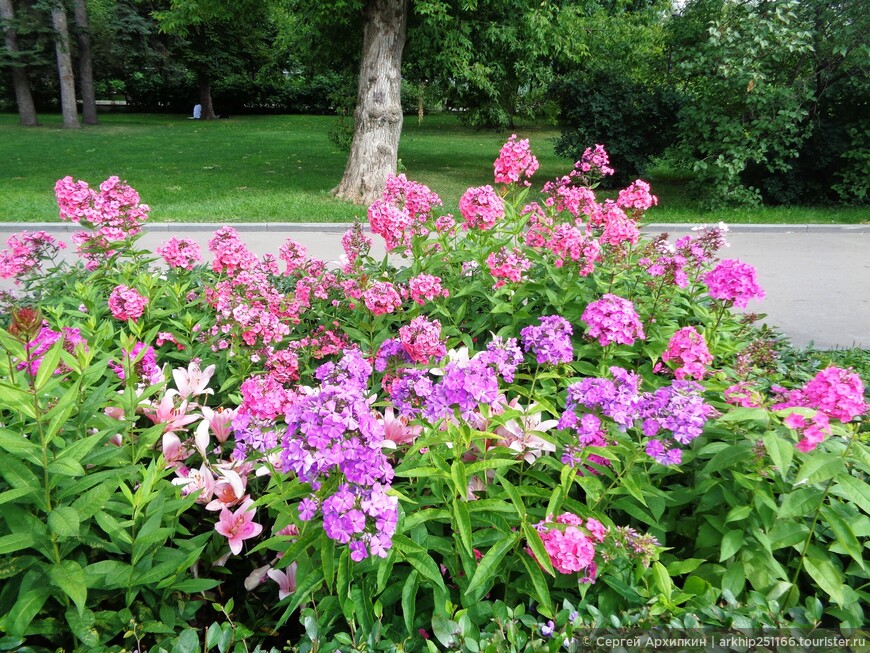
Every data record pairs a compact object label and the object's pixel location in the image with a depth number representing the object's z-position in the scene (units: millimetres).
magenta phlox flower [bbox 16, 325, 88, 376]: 2606
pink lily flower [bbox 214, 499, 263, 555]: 2217
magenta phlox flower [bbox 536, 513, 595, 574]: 1895
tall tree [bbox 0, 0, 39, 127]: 27141
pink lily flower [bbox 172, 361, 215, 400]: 2883
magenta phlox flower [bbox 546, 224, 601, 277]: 3367
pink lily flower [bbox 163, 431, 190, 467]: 2449
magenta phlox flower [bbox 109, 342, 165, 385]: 2683
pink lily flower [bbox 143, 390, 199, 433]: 2590
